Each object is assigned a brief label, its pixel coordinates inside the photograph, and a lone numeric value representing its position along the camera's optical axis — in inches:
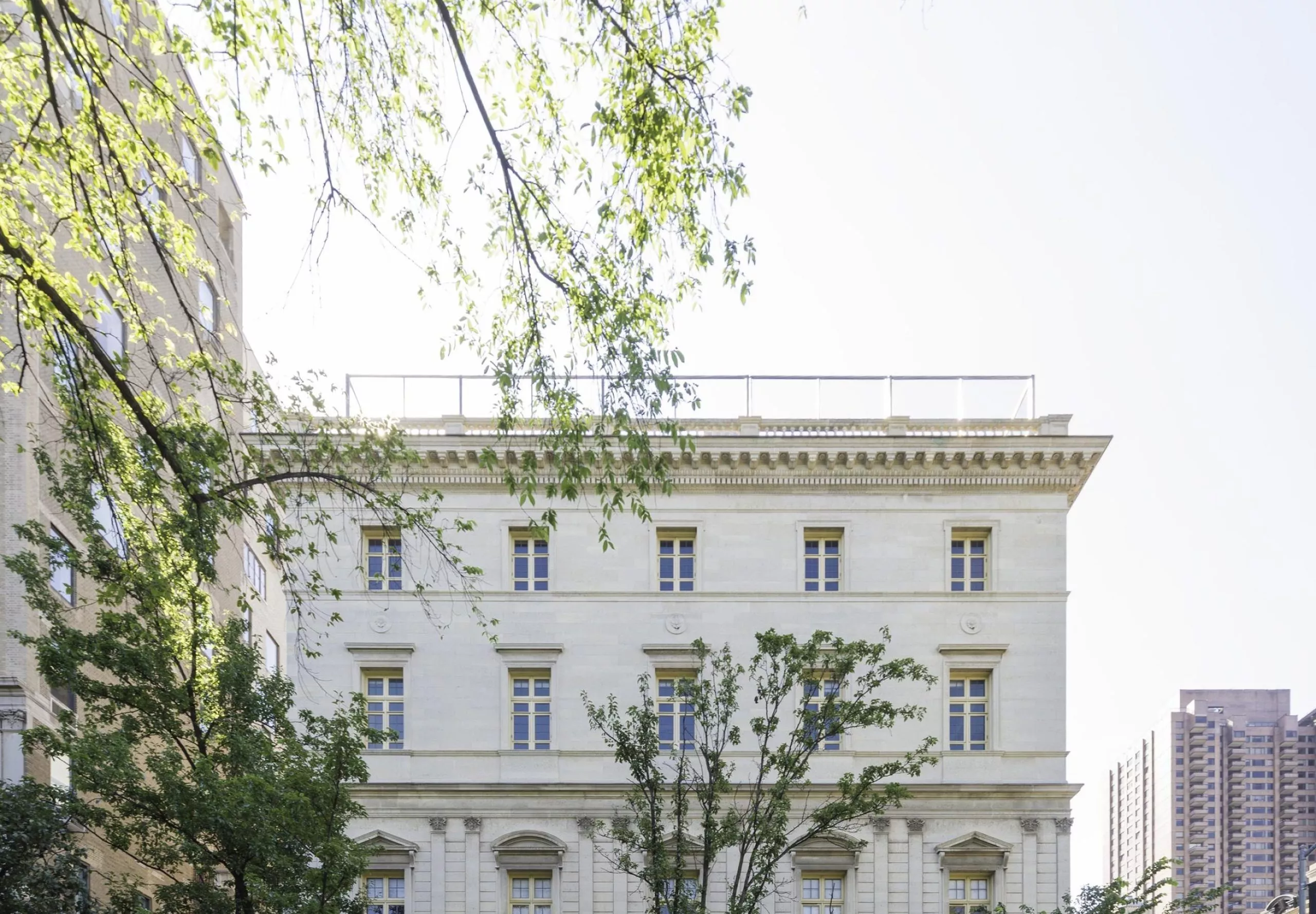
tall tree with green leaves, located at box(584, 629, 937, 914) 956.6
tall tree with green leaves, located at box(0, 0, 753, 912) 380.2
